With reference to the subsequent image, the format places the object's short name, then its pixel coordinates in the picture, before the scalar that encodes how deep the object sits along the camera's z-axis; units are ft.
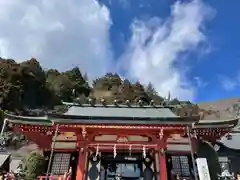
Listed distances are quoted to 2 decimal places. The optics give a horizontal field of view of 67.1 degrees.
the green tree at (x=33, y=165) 28.73
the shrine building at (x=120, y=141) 28.49
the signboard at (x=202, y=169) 25.51
